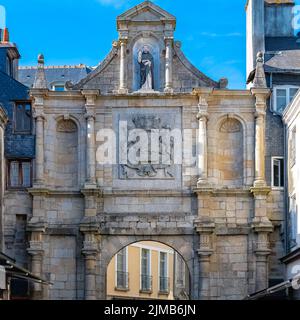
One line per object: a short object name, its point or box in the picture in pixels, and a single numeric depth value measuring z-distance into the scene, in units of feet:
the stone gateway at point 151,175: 96.43
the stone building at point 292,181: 92.56
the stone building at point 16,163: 97.86
